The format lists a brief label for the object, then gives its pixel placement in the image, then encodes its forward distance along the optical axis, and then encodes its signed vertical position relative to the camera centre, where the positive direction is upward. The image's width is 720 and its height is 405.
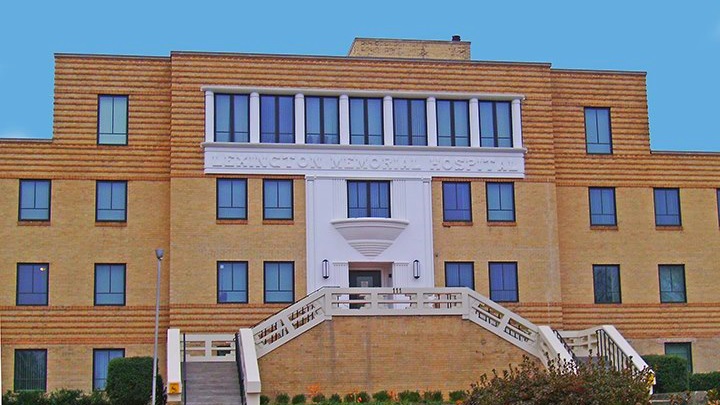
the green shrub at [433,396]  34.47 -0.60
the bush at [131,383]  34.22 -0.05
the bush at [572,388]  20.77 -0.26
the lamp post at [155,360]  31.95 +0.60
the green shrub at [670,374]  37.81 -0.05
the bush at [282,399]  33.28 -0.59
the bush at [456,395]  34.25 -0.58
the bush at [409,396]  33.87 -0.58
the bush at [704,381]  39.19 -0.31
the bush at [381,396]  34.00 -0.56
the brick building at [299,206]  39.19 +6.20
